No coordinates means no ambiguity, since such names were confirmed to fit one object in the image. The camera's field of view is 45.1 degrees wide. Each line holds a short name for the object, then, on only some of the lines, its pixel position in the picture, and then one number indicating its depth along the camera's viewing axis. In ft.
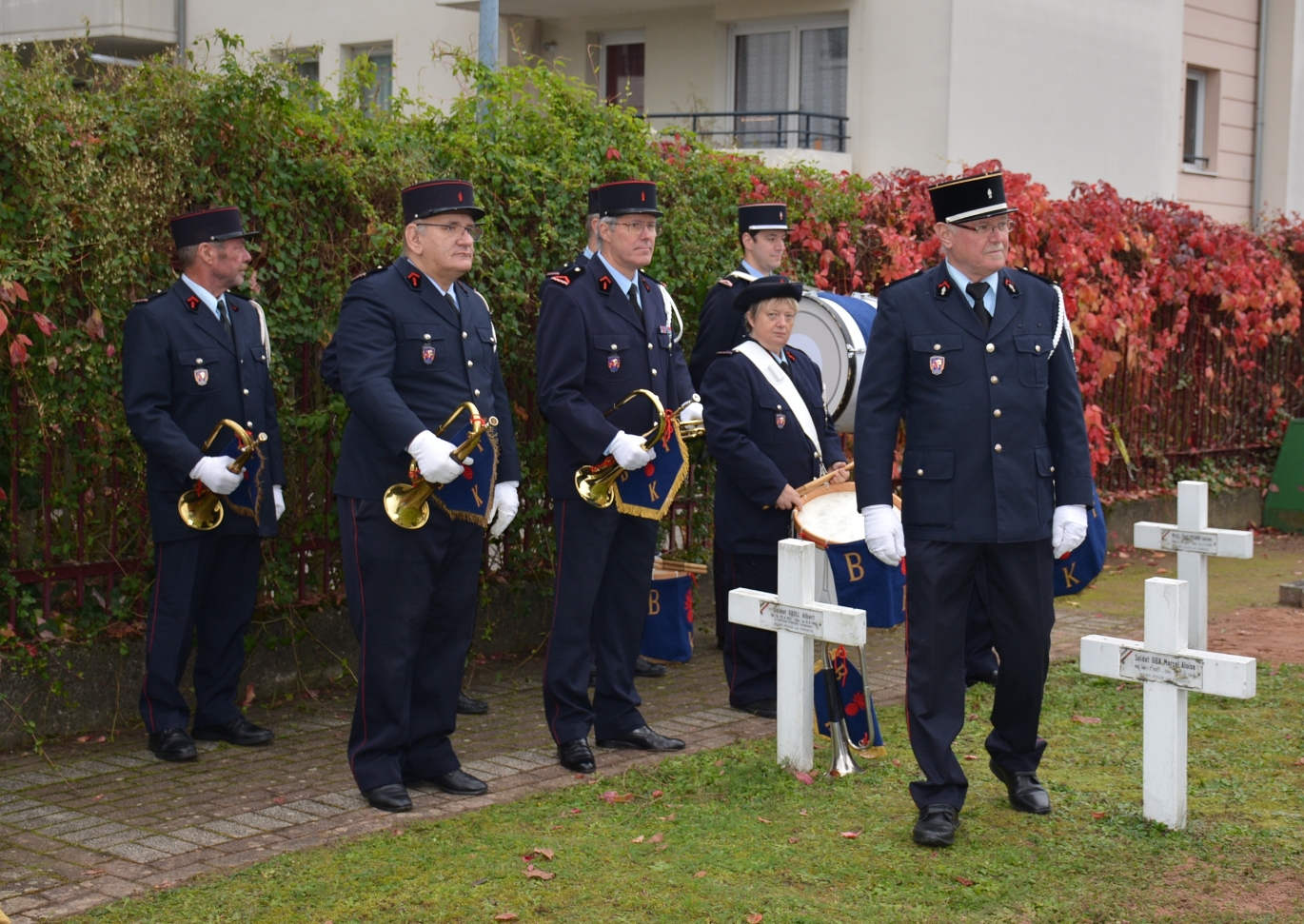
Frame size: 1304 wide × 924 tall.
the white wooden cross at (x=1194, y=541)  25.60
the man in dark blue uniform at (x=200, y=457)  19.43
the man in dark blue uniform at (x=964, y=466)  16.53
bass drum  25.86
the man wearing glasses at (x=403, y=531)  17.63
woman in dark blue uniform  22.43
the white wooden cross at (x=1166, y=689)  16.44
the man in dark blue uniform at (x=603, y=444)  19.70
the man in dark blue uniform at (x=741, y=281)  24.64
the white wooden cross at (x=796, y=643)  18.85
